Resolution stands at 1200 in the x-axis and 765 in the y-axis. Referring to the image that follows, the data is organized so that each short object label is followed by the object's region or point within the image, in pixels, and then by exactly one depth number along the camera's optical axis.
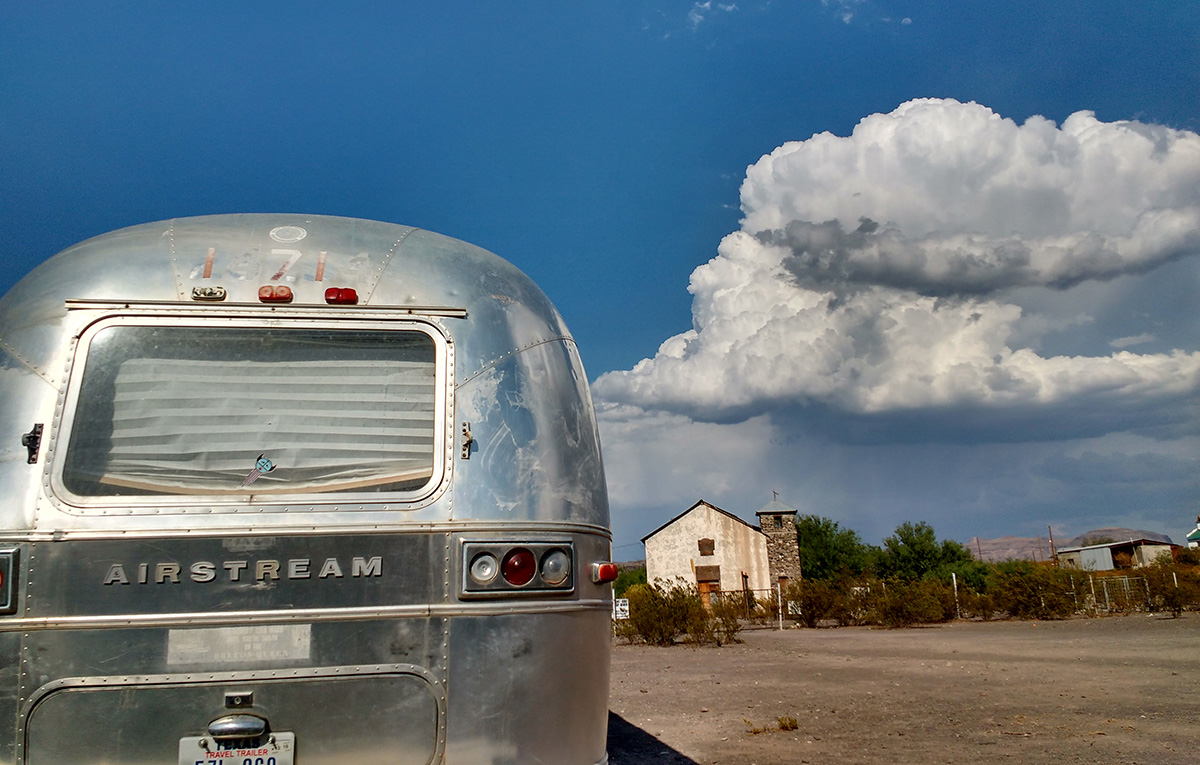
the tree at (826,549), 52.47
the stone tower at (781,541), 37.94
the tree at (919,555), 44.78
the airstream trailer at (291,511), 2.69
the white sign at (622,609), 20.17
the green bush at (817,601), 22.94
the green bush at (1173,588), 22.62
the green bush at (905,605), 22.33
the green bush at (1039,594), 23.52
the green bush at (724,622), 17.92
